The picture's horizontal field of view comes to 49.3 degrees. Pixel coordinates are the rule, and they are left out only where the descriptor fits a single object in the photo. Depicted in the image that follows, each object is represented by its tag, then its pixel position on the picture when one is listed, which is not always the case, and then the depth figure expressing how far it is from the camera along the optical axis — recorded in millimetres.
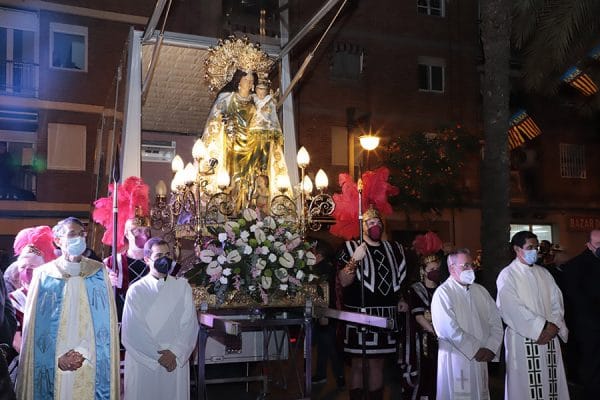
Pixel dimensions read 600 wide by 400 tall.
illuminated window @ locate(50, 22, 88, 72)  21609
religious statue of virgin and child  8406
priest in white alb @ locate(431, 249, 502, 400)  6828
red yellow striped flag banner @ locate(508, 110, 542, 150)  20469
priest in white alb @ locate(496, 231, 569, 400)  7148
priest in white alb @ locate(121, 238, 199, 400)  6285
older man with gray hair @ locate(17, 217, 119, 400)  5539
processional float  6750
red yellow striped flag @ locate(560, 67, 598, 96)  13297
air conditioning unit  11570
